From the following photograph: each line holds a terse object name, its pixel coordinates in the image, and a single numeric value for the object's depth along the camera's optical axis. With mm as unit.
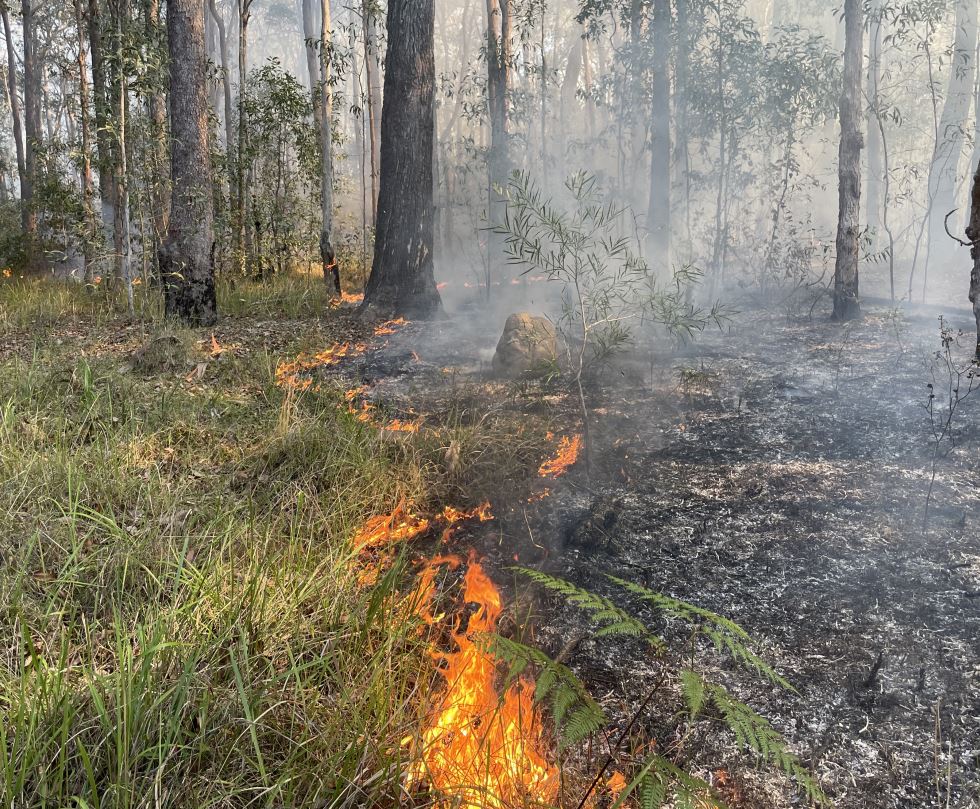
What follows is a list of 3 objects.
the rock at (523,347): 6234
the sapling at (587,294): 4660
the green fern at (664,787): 1522
